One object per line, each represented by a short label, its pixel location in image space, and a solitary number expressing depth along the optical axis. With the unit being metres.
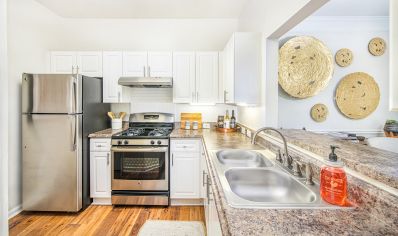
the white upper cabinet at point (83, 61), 3.20
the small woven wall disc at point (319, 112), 2.98
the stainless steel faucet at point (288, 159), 1.42
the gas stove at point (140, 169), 2.71
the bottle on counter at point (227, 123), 3.14
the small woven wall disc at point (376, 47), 2.99
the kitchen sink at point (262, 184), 1.29
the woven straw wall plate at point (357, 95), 2.94
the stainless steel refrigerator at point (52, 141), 2.51
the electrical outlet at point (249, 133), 2.58
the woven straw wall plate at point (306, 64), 2.82
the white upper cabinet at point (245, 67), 2.24
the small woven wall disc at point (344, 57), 2.97
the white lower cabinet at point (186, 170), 2.77
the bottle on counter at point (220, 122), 3.27
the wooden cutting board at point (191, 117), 3.42
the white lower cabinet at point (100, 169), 2.76
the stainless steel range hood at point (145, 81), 2.94
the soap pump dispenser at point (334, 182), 0.87
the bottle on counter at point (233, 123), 3.20
